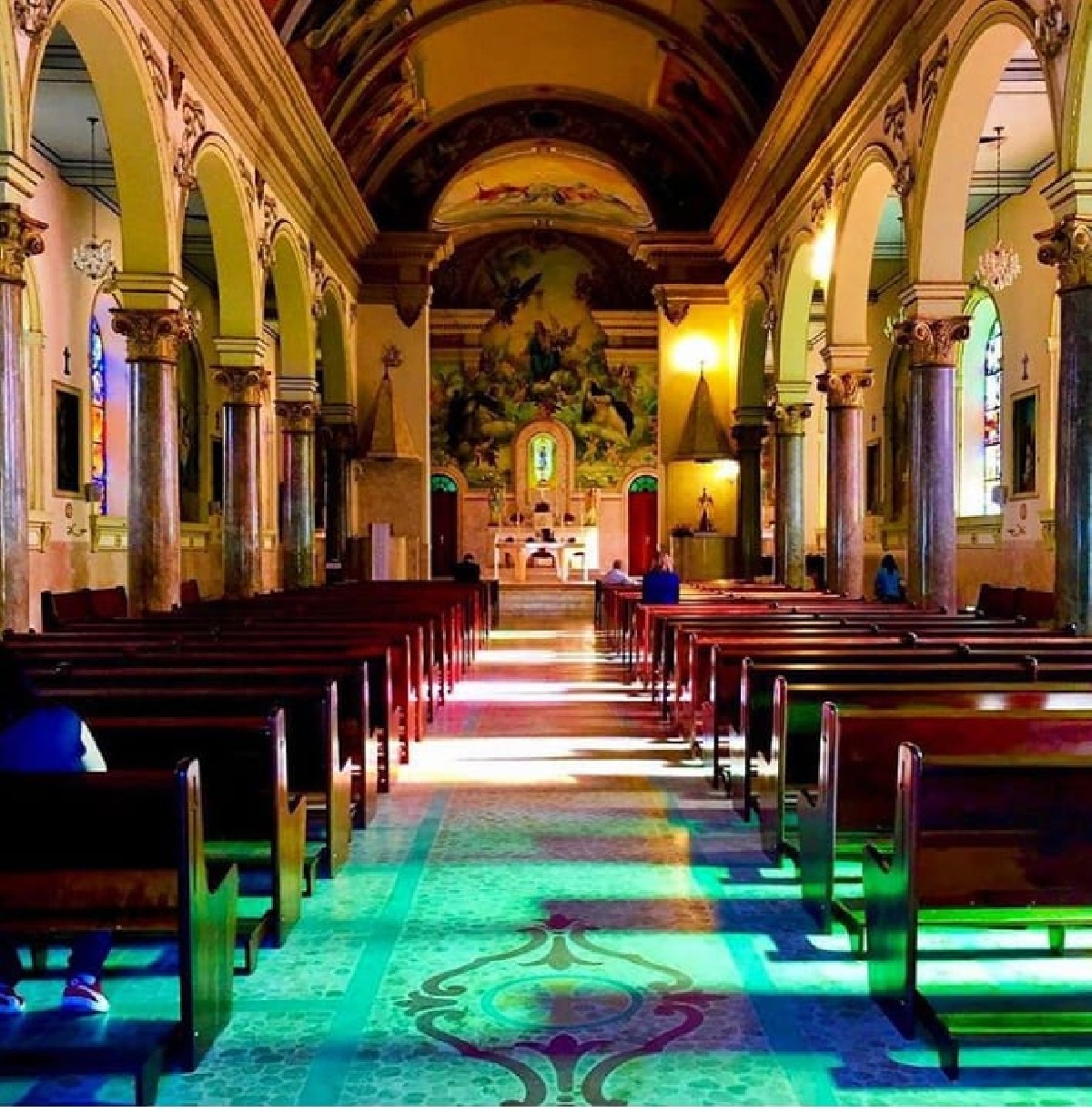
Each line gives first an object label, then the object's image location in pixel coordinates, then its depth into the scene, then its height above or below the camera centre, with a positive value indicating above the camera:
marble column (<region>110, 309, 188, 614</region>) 12.32 +0.95
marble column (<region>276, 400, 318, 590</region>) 20.30 +1.06
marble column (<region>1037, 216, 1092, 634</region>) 8.62 +0.92
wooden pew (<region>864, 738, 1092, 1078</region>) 3.70 -0.99
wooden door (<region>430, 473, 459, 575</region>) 35.72 +1.07
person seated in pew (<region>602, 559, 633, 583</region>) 19.85 -0.43
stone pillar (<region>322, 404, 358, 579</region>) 23.73 +1.89
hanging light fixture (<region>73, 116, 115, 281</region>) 14.44 +3.71
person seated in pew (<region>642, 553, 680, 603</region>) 13.73 -0.42
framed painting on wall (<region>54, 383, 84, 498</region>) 17.52 +1.73
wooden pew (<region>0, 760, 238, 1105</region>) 3.52 -1.04
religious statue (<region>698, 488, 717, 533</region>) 24.84 +0.83
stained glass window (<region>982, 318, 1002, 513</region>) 20.67 +2.37
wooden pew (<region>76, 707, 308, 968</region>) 4.70 -0.93
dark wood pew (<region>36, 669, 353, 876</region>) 5.62 -0.79
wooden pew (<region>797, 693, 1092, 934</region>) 4.78 -0.83
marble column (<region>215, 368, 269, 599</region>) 16.20 +1.05
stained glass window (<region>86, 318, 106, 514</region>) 19.53 +2.53
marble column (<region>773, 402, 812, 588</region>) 20.09 +0.97
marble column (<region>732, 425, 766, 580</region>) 23.89 +1.29
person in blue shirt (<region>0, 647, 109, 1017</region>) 3.93 -0.68
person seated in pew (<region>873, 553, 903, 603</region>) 17.42 -0.50
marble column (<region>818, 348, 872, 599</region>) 15.85 +1.18
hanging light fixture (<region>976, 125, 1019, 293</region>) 14.03 +3.44
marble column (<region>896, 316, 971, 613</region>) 12.20 +0.96
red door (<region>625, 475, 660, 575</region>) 36.06 +1.13
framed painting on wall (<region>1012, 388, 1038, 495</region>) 17.84 +1.66
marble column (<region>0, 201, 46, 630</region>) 8.38 +1.05
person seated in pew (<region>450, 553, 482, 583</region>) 22.30 -0.39
